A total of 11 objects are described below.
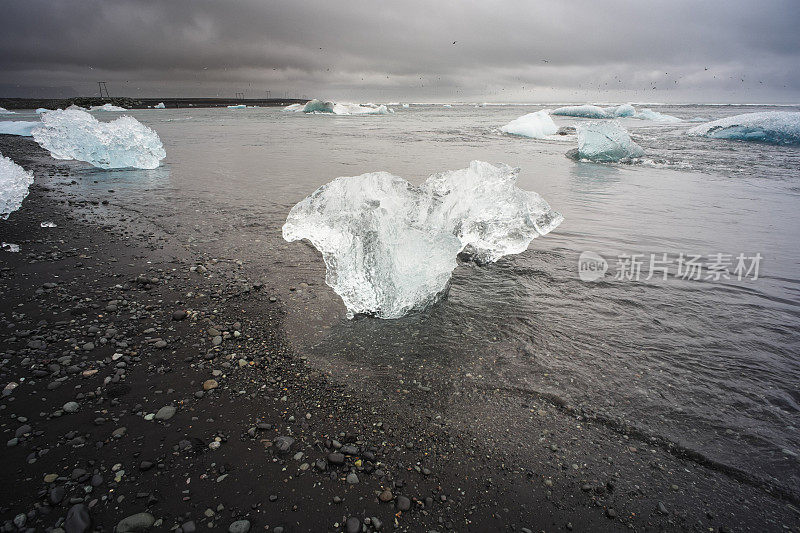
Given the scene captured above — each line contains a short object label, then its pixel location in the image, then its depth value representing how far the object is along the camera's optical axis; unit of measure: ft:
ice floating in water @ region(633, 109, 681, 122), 136.67
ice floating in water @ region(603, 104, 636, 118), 148.97
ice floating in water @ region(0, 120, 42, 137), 74.03
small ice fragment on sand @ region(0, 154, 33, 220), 21.80
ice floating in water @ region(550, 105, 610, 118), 143.74
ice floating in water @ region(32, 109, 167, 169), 36.40
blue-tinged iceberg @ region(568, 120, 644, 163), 45.75
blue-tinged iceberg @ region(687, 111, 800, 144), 62.23
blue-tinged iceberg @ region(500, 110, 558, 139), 76.71
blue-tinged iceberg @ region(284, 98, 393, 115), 188.65
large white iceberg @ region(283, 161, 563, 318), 12.10
